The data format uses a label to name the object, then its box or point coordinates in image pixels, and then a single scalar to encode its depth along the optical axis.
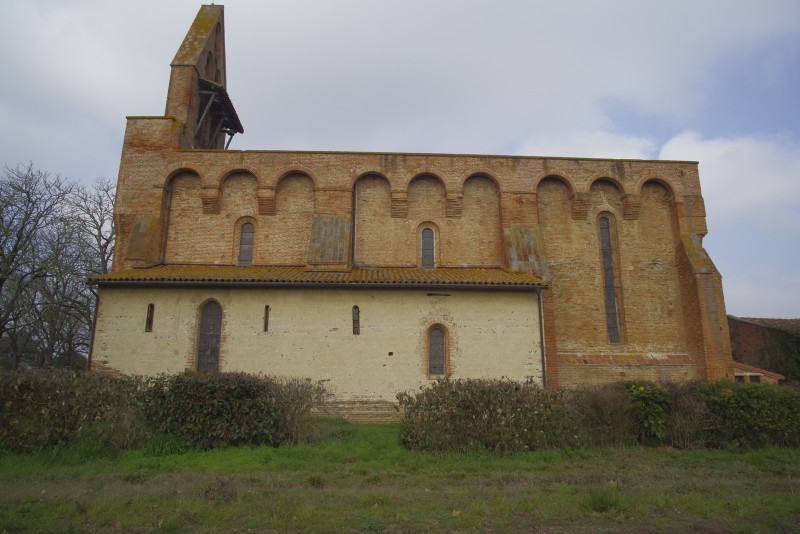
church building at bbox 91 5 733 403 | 14.64
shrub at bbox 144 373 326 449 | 9.29
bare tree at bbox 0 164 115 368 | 21.41
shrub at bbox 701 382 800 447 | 9.85
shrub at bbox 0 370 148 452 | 8.84
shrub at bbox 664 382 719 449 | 9.90
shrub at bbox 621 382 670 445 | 9.88
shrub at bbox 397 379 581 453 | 9.31
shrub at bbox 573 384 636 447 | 9.79
